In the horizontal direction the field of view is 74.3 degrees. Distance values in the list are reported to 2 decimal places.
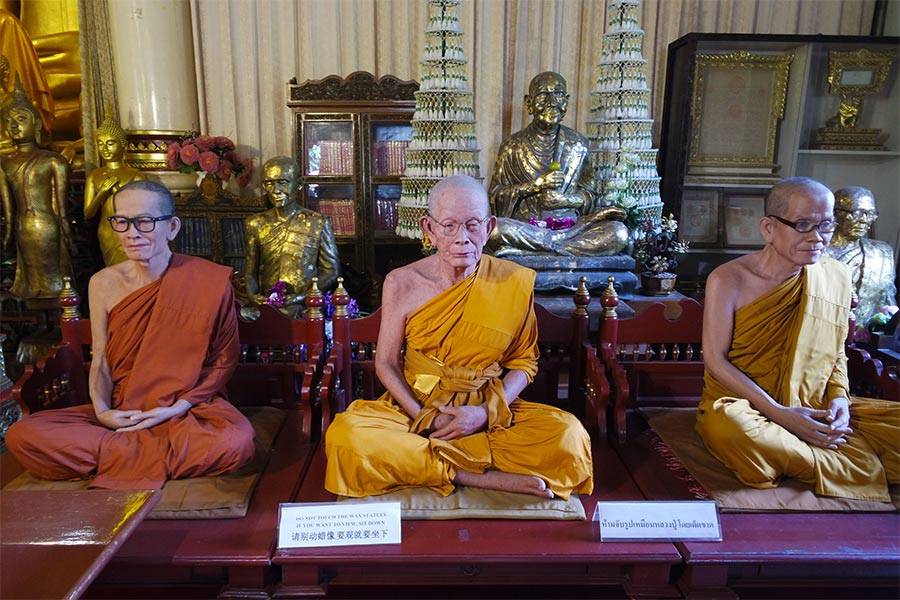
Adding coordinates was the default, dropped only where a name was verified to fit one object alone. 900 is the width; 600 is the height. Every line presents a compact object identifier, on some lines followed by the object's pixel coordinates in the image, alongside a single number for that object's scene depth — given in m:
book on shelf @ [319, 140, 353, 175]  5.34
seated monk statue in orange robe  2.08
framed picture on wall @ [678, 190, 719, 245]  5.64
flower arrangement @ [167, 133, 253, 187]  4.91
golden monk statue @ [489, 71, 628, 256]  4.36
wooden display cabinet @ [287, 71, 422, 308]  5.22
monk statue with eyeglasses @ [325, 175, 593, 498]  2.02
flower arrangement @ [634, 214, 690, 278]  4.51
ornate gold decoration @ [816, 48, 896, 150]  5.21
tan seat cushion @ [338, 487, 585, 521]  1.96
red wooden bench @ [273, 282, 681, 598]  1.81
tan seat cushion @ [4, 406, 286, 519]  1.98
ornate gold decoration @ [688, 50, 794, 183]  5.37
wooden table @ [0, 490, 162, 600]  1.42
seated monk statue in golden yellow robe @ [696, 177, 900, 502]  2.07
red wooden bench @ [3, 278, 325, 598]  1.84
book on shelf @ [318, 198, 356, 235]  5.45
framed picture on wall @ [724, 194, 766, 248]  5.66
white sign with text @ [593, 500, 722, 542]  1.88
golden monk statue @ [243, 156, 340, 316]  3.77
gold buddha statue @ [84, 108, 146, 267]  4.39
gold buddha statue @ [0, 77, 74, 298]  4.19
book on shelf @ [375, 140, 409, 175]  5.37
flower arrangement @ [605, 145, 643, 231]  4.64
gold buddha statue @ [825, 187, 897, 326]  3.10
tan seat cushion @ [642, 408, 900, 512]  2.02
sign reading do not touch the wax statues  1.83
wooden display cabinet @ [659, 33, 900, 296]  5.32
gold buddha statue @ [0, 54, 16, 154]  4.43
